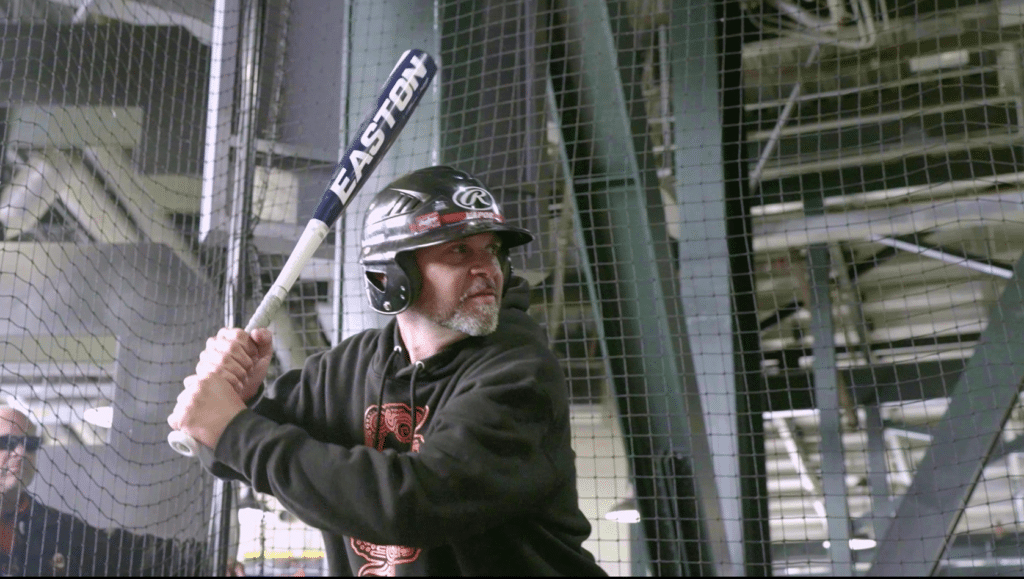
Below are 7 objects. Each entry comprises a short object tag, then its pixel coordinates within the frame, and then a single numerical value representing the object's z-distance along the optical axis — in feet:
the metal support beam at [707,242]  14.64
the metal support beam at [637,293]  14.42
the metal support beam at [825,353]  26.73
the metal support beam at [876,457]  38.47
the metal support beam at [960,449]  14.26
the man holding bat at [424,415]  5.97
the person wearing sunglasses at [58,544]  13.19
